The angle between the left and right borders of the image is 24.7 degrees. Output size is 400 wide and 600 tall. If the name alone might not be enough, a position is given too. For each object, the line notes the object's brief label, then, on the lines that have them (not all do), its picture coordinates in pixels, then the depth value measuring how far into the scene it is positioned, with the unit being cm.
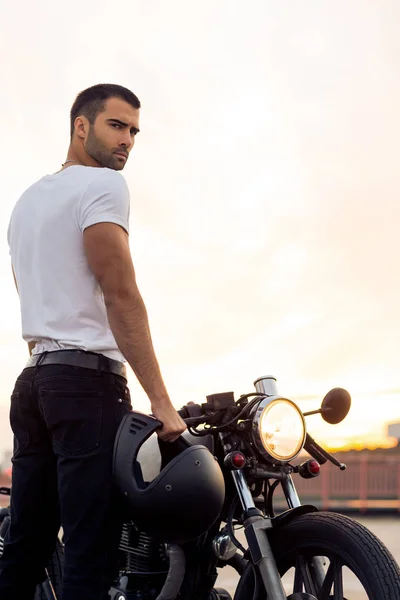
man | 276
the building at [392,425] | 4482
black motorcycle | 275
